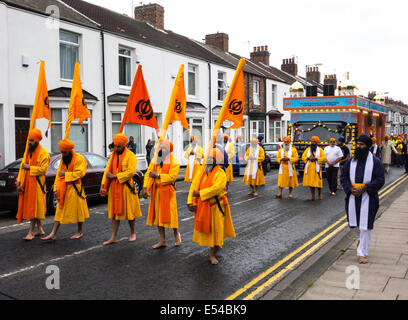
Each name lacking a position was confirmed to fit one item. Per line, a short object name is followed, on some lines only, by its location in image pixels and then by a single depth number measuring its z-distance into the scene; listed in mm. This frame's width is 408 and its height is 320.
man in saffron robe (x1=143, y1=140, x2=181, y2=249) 6828
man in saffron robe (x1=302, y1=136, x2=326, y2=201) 12438
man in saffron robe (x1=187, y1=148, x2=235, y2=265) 5953
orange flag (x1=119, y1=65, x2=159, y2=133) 7297
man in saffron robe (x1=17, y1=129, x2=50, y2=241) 7598
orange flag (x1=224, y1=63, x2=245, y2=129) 6223
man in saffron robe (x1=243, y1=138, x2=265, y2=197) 13348
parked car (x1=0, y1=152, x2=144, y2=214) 9656
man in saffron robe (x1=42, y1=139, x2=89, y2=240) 7430
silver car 23219
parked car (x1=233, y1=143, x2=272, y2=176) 20594
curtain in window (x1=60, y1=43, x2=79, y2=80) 17438
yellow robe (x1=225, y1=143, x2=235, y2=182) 13795
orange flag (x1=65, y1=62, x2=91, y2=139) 8320
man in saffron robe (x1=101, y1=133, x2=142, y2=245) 7230
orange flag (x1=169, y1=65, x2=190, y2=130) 7016
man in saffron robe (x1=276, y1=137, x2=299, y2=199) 12945
